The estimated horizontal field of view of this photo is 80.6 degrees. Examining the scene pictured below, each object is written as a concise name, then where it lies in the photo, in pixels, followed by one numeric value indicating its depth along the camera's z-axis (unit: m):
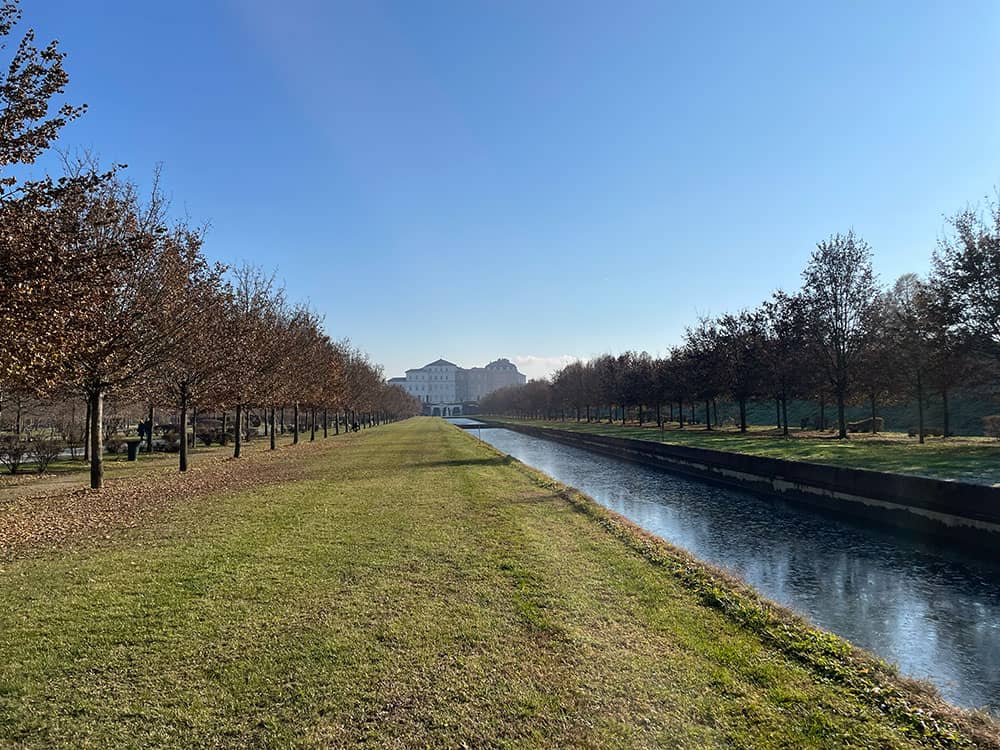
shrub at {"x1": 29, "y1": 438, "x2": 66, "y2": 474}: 21.33
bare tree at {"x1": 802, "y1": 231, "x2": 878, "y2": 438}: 36.62
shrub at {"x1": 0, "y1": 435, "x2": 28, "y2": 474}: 20.70
